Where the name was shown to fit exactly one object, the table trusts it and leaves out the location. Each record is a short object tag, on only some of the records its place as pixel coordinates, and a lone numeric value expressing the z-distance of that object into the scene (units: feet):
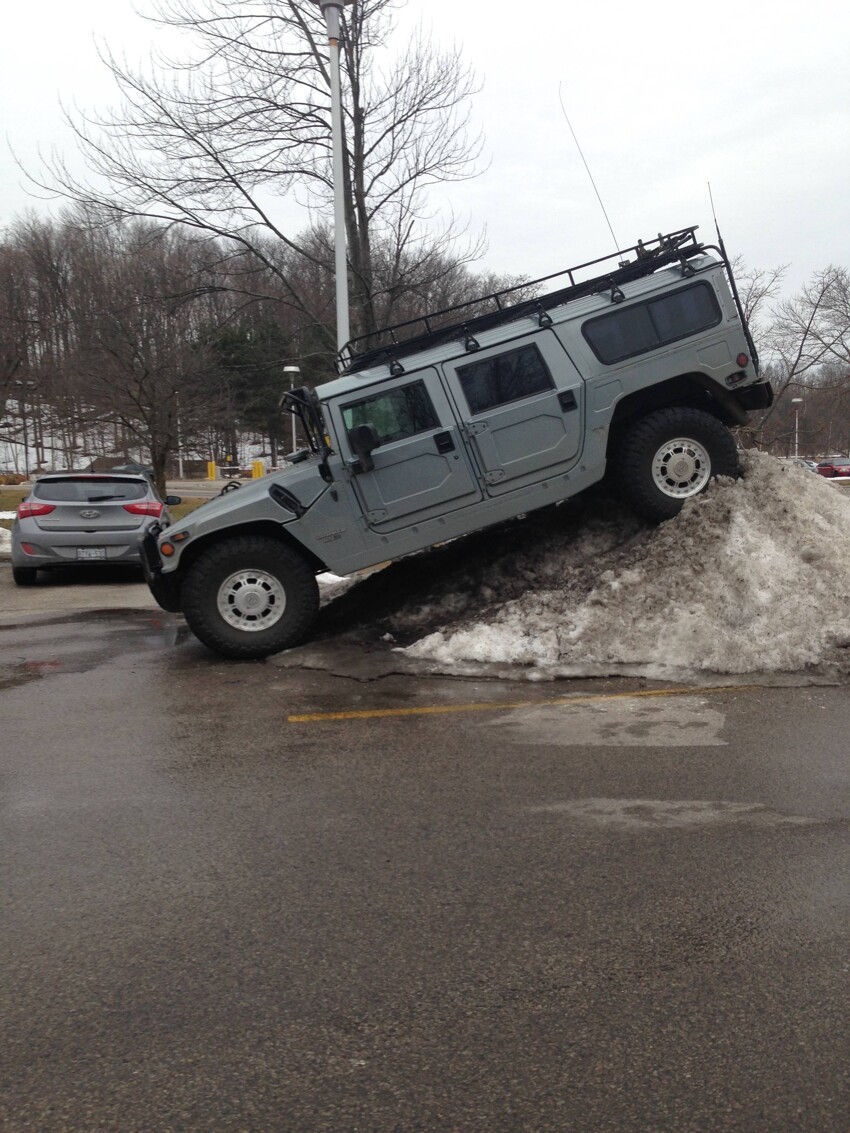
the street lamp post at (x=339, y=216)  40.32
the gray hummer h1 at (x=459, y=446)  25.71
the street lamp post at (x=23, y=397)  102.78
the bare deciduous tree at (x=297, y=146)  46.65
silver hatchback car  40.91
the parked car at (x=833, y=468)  194.70
